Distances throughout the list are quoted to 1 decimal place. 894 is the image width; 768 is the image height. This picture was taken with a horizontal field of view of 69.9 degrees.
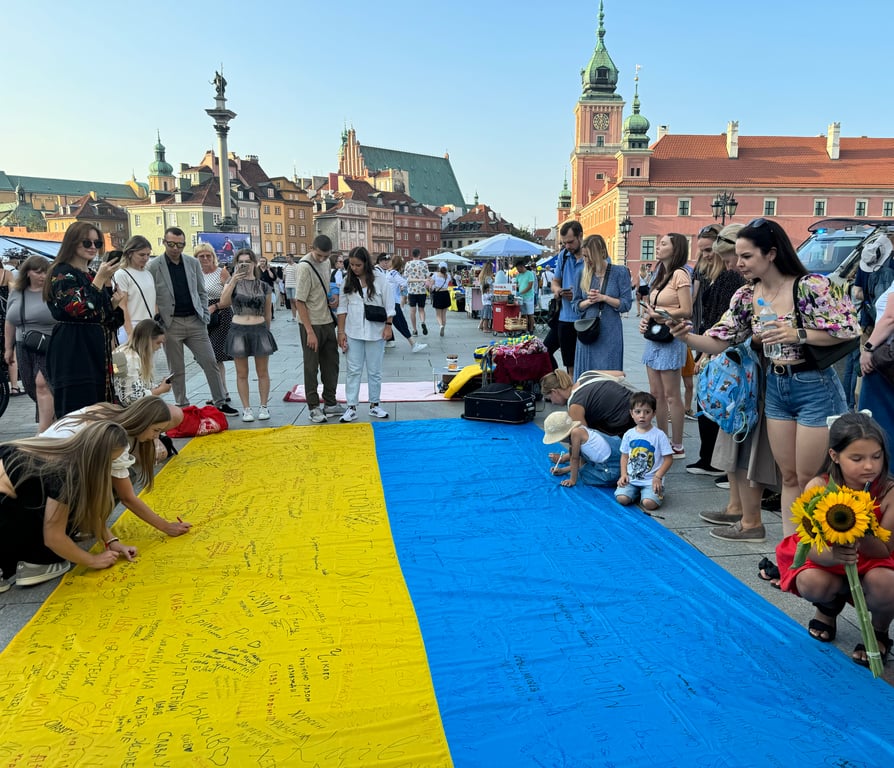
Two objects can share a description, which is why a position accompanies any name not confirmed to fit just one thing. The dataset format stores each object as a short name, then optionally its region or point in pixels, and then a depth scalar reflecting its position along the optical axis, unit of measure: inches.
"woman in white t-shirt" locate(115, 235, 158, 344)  233.9
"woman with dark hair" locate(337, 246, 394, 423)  257.9
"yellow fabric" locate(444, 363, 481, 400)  298.9
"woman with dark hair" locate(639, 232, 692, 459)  189.3
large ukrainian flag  84.0
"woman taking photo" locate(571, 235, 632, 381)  229.5
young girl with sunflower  91.6
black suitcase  258.1
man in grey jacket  249.0
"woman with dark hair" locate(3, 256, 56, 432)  230.7
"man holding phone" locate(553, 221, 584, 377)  238.5
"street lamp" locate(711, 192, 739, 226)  1249.4
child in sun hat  179.9
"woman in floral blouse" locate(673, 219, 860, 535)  113.6
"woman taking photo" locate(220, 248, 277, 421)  263.3
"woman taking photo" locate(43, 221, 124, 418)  174.1
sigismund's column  1203.2
